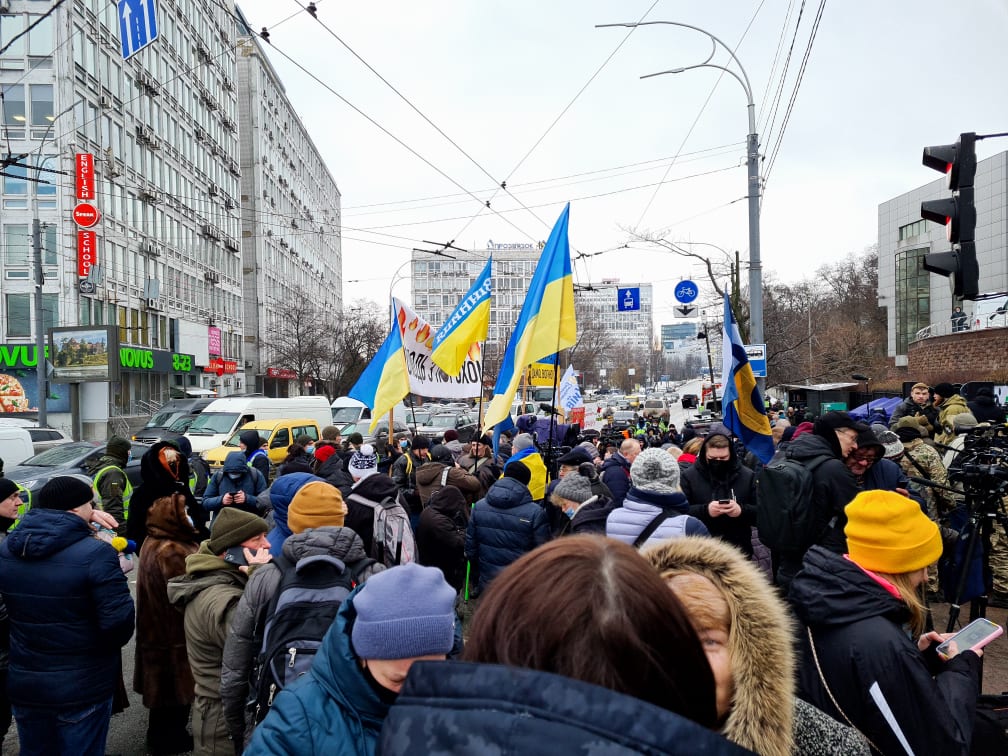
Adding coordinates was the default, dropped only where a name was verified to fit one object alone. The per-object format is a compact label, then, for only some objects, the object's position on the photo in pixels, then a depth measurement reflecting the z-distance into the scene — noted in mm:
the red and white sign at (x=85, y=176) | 31125
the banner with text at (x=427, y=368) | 10258
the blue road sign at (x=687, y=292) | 20734
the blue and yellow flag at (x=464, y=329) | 8969
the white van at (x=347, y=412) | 24830
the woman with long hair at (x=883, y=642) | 2232
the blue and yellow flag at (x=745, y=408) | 7117
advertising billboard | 30875
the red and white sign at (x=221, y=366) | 49281
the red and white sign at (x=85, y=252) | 32875
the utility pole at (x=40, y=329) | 25094
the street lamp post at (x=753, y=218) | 12297
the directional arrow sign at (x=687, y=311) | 18984
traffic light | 6125
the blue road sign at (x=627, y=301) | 27062
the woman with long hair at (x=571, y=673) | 949
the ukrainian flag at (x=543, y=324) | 6715
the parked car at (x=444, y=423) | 24766
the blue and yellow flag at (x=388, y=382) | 9531
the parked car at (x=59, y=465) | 12352
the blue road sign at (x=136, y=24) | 15023
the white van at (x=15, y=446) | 15469
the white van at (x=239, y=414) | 19797
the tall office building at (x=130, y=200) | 32312
